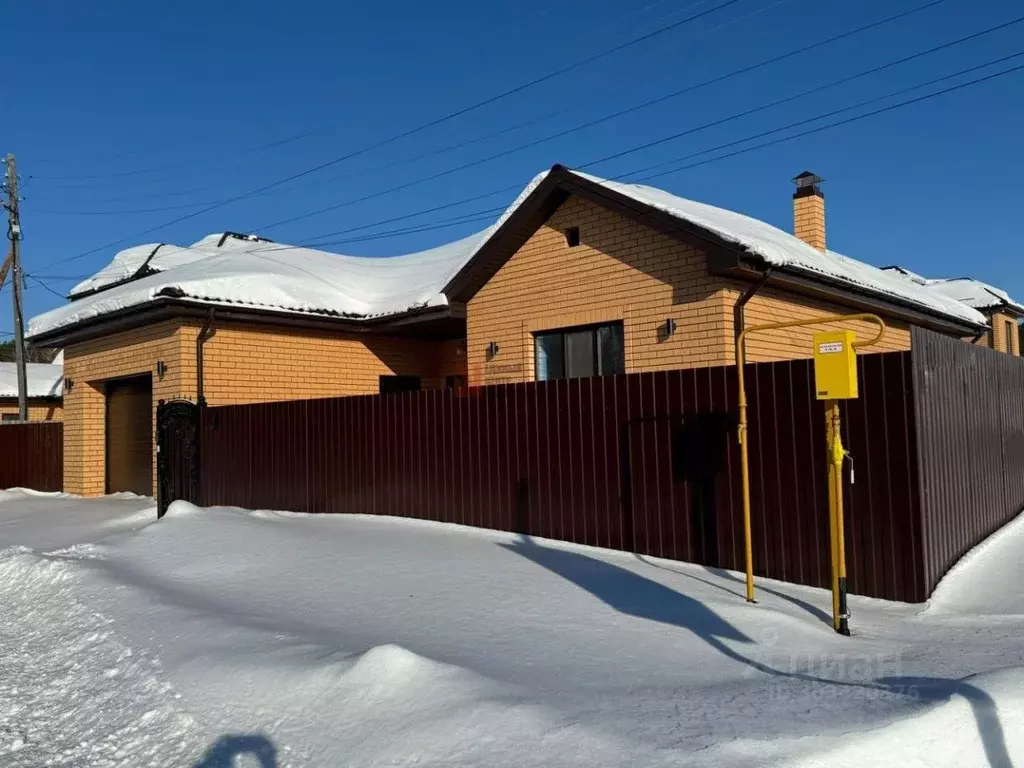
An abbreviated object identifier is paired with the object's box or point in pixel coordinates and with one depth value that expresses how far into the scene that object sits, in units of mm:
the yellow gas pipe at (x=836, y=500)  5293
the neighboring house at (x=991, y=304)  23172
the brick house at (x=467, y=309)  10312
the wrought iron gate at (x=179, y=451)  11992
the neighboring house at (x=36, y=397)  29312
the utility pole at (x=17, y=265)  24691
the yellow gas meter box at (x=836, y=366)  5270
